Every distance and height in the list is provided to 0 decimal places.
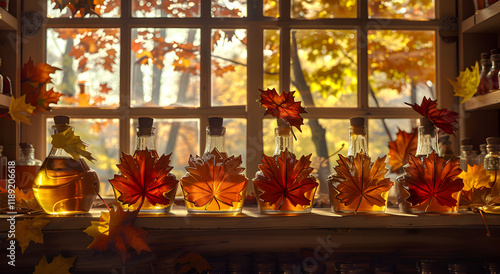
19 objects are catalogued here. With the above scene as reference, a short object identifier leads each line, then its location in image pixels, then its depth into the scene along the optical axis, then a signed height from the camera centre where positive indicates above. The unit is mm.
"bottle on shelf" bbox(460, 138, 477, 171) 1191 -21
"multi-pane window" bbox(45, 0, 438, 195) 1282 +218
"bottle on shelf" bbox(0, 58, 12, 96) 1165 +162
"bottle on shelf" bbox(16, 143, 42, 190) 1142 -49
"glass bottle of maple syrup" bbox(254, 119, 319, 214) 979 -97
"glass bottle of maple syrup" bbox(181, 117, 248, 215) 942 -79
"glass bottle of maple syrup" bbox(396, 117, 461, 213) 1000 -67
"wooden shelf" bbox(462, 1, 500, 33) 1116 +323
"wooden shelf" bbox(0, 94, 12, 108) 1119 +117
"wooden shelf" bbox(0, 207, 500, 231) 938 -154
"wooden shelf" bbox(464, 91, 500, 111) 1096 +114
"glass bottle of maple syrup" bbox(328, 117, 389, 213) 993 -72
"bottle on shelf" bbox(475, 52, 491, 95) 1197 +194
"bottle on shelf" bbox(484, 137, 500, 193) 1053 -35
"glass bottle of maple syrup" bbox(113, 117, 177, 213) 970 +1
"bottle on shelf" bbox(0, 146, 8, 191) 1160 -49
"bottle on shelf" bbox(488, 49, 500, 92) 1148 +192
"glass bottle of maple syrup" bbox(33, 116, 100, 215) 947 -77
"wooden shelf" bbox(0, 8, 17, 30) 1141 +325
